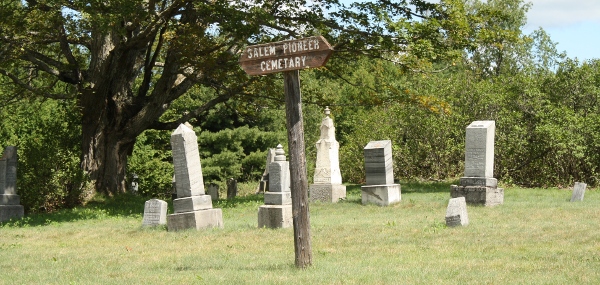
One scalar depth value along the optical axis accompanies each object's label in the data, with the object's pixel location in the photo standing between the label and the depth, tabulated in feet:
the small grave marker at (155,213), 58.18
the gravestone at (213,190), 98.96
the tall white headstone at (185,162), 54.34
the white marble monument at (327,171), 76.54
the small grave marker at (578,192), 68.69
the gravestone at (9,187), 71.97
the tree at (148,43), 72.18
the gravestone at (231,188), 102.93
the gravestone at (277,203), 53.11
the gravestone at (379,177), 69.05
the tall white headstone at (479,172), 63.93
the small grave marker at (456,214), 49.88
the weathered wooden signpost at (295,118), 33.73
